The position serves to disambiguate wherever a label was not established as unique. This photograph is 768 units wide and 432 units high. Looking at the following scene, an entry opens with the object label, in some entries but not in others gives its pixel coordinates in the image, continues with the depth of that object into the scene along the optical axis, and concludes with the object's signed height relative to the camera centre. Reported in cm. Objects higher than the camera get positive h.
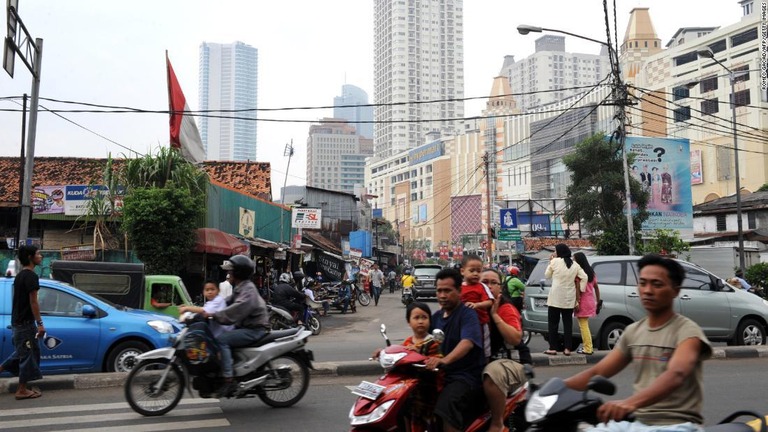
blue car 930 -79
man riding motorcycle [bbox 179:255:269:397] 717 -45
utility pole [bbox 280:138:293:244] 3181 +216
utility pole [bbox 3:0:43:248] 1440 +311
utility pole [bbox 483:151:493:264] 3488 +228
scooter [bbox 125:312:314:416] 708 -100
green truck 1323 -14
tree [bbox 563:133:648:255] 3559 +440
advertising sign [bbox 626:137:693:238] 3706 +494
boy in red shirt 557 -17
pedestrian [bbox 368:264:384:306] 3167 -47
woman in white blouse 1077 -29
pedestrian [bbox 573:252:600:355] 1090 -46
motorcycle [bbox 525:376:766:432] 349 -69
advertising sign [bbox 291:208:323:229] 2812 +221
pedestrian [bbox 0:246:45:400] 799 -54
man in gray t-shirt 334 -45
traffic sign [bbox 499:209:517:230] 3428 +265
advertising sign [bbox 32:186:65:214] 2377 +240
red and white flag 2378 +512
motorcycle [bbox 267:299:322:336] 1474 -110
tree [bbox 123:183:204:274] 1884 +127
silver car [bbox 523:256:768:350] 1185 -58
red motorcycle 491 -89
